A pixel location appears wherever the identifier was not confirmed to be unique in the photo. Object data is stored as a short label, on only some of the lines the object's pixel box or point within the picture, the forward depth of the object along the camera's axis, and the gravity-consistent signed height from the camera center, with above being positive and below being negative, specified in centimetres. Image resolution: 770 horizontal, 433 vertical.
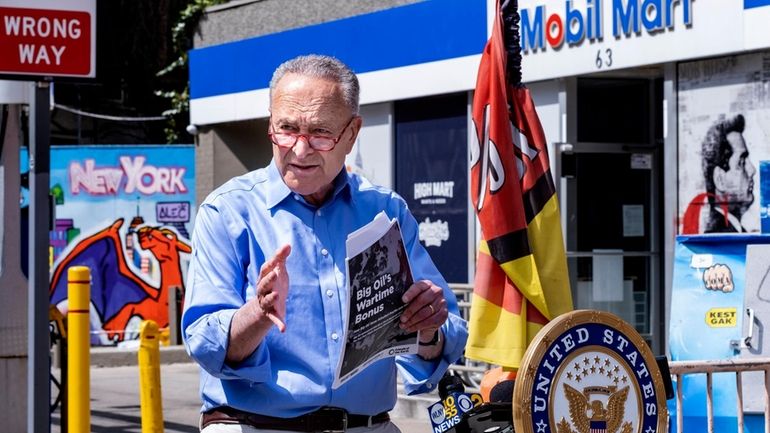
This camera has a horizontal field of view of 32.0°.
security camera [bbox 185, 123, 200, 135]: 1830 +127
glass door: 1238 -10
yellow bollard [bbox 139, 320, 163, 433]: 877 -106
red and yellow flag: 714 -2
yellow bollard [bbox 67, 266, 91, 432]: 835 -81
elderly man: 325 -14
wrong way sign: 702 +98
